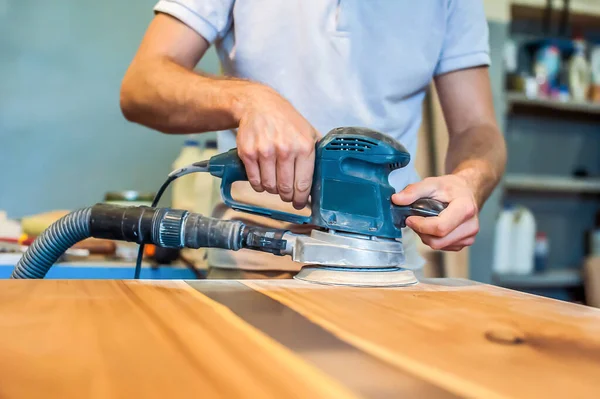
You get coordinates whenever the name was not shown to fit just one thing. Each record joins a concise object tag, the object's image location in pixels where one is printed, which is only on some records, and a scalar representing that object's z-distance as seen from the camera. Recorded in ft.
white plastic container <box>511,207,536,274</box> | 7.47
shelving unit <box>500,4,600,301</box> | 7.54
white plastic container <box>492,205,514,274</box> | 7.33
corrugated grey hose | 2.38
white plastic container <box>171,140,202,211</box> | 4.86
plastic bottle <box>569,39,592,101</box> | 7.63
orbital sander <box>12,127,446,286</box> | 2.19
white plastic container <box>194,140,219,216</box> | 4.48
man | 2.30
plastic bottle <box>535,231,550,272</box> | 7.61
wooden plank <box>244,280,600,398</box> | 1.14
